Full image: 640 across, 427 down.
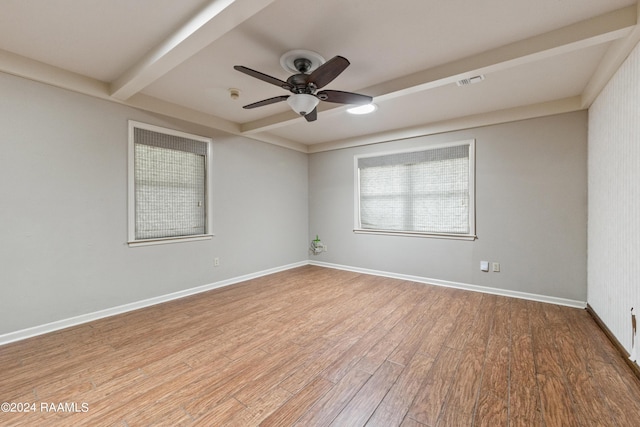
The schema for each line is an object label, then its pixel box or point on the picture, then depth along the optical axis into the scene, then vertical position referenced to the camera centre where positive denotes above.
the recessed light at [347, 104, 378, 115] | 3.24 +1.25
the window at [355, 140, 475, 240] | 3.97 +0.33
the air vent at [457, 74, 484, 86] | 2.57 +1.28
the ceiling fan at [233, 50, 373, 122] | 2.02 +1.01
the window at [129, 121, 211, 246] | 3.21 +0.32
